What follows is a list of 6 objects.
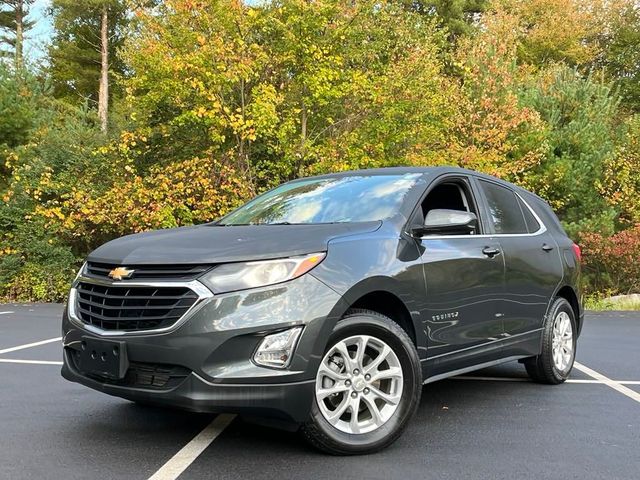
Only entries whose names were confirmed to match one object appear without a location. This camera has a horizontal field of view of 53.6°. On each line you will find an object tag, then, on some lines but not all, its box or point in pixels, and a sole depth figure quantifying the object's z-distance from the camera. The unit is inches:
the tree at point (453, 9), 1160.8
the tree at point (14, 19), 1312.7
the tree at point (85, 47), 1179.9
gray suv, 129.4
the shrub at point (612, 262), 625.6
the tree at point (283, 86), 490.3
